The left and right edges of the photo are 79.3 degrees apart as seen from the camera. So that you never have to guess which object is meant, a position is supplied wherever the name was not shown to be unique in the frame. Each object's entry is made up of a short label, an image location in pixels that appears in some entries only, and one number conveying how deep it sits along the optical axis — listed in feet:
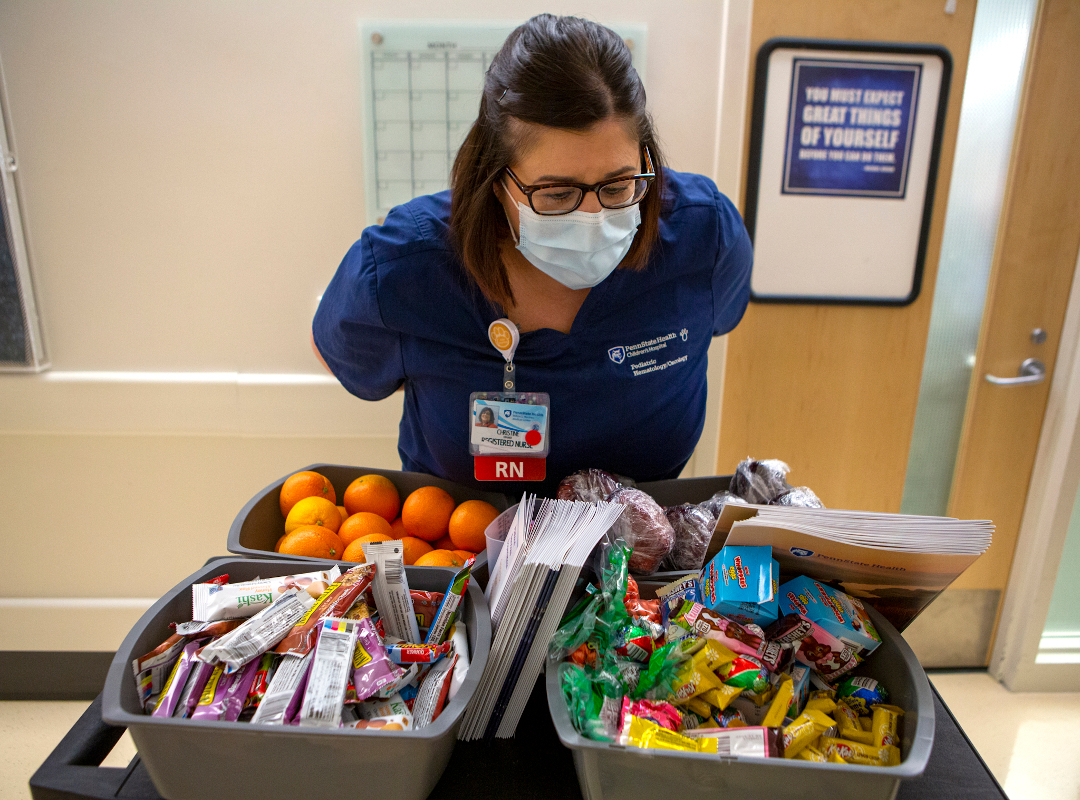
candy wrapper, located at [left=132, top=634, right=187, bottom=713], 2.22
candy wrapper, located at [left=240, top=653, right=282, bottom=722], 2.17
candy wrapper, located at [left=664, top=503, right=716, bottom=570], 3.15
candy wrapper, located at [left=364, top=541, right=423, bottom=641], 2.59
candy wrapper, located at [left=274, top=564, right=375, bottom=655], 2.28
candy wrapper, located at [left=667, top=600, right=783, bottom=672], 2.40
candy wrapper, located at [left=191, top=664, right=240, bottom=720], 2.10
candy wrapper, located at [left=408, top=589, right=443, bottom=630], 2.69
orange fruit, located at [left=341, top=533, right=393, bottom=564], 3.02
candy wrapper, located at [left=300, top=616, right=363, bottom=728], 2.07
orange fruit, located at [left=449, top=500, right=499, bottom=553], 3.34
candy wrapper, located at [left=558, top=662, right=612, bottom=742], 2.10
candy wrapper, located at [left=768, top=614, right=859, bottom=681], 2.49
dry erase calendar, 6.35
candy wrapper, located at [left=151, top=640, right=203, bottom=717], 2.13
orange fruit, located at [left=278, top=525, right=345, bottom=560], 3.09
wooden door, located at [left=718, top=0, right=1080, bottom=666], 6.45
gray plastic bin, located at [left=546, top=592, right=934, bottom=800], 1.99
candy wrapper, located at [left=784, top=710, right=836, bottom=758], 2.13
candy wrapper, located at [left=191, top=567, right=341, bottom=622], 2.45
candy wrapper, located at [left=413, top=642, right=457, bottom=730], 2.18
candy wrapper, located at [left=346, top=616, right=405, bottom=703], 2.19
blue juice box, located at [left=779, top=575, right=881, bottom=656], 2.49
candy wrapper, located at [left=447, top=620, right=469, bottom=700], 2.26
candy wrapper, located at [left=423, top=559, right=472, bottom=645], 2.53
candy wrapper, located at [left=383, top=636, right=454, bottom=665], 2.37
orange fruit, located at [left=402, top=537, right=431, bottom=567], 3.25
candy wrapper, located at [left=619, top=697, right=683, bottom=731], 2.20
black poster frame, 6.44
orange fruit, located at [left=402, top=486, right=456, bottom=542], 3.49
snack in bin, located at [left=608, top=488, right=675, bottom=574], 2.96
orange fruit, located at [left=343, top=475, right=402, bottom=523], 3.61
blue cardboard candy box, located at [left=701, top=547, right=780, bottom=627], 2.43
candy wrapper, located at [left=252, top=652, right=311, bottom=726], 2.06
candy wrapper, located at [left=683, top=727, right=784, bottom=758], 2.07
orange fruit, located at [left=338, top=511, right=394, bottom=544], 3.33
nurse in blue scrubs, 3.32
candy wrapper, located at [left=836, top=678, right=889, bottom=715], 2.41
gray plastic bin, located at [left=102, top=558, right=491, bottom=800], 2.00
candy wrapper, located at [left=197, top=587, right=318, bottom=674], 2.23
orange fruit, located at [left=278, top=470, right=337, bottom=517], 3.51
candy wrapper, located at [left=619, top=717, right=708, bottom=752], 2.07
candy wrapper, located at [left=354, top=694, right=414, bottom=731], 2.12
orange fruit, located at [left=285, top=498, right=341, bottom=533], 3.34
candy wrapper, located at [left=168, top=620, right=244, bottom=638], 2.38
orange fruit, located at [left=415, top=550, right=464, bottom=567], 3.10
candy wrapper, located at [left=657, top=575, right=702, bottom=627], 2.60
